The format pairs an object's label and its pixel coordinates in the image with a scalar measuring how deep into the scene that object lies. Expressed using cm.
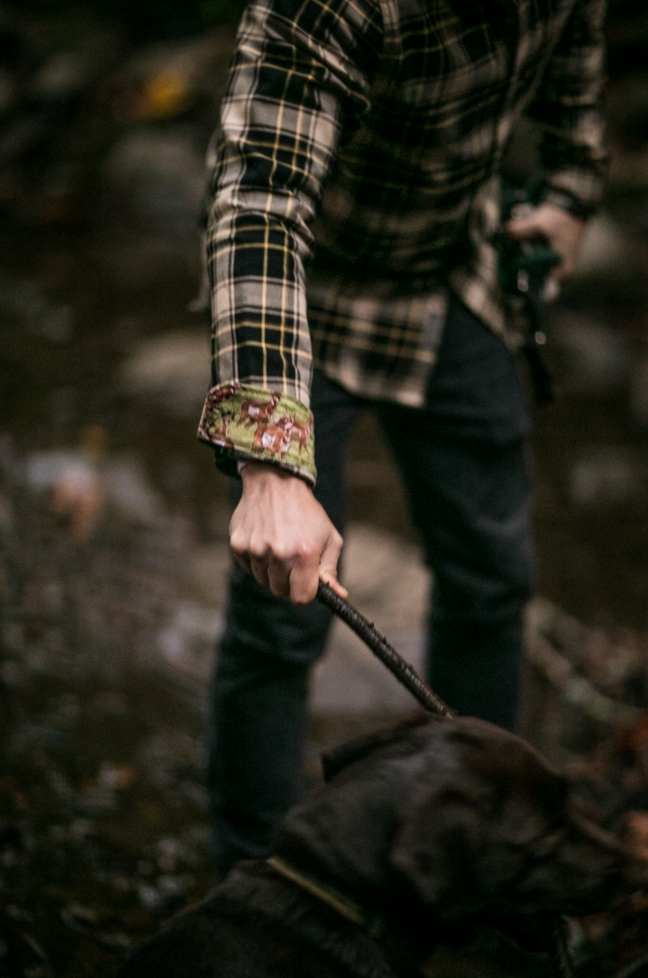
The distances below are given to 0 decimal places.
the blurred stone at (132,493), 369
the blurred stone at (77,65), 827
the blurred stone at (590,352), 509
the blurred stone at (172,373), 461
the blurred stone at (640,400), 453
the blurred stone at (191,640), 287
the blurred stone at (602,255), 553
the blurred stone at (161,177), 710
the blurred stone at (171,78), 786
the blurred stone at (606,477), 408
